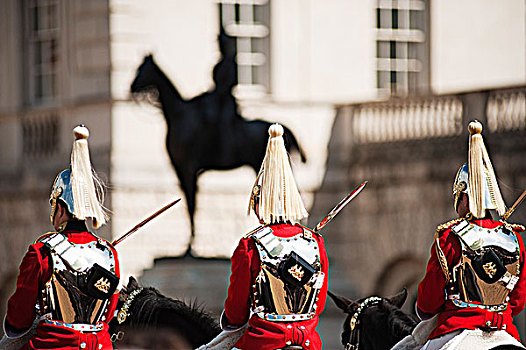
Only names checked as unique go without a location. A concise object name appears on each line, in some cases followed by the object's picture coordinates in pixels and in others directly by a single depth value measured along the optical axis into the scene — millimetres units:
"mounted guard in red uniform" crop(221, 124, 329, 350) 17406
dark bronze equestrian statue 33250
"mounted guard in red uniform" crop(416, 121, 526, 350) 17984
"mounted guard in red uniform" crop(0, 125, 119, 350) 16906
